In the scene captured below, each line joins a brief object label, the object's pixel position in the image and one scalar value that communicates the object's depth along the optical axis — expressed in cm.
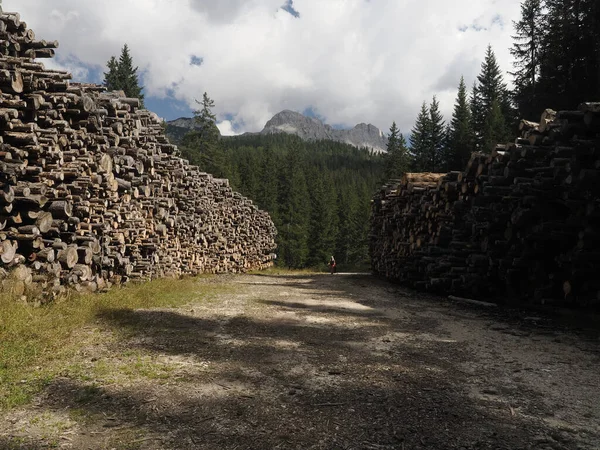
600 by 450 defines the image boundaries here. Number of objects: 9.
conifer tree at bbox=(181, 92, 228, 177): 5193
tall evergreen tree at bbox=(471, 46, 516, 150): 5303
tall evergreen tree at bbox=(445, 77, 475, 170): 4869
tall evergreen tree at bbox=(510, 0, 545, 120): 4081
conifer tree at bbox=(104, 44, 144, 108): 4922
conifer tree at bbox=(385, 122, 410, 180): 5669
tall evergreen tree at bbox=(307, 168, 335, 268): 6159
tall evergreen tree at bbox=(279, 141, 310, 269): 5919
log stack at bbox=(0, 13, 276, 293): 686
